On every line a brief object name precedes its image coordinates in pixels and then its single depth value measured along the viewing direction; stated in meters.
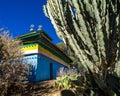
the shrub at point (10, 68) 4.58
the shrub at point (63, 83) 4.26
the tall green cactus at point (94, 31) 2.25
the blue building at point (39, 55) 6.43
